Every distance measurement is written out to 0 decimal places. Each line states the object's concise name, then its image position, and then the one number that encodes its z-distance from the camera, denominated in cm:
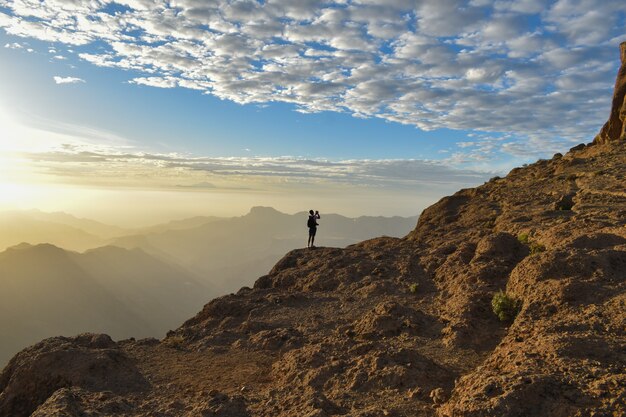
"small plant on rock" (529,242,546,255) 1695
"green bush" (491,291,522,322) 1324
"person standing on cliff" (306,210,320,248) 3059
